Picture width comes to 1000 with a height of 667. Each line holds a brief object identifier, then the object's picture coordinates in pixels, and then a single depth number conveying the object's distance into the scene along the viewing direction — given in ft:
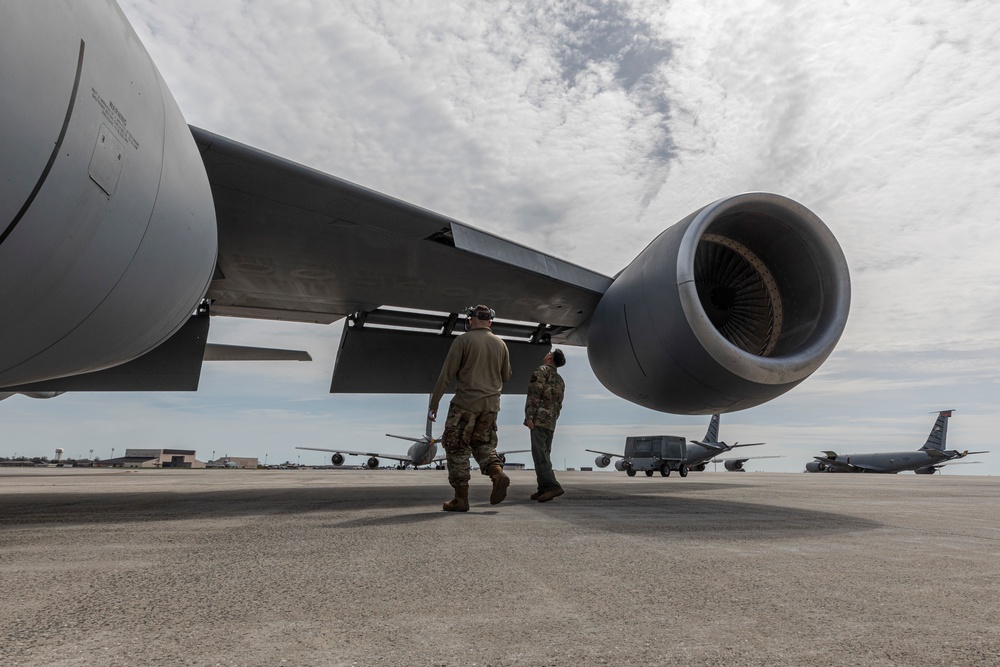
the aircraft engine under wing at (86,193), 6.79
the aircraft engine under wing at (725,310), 15.61
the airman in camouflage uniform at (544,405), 17.67
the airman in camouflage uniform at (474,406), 14.49
